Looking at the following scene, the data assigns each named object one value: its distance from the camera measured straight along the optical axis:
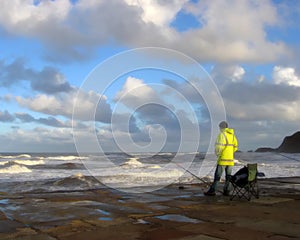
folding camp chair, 8.10
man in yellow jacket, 8.66
